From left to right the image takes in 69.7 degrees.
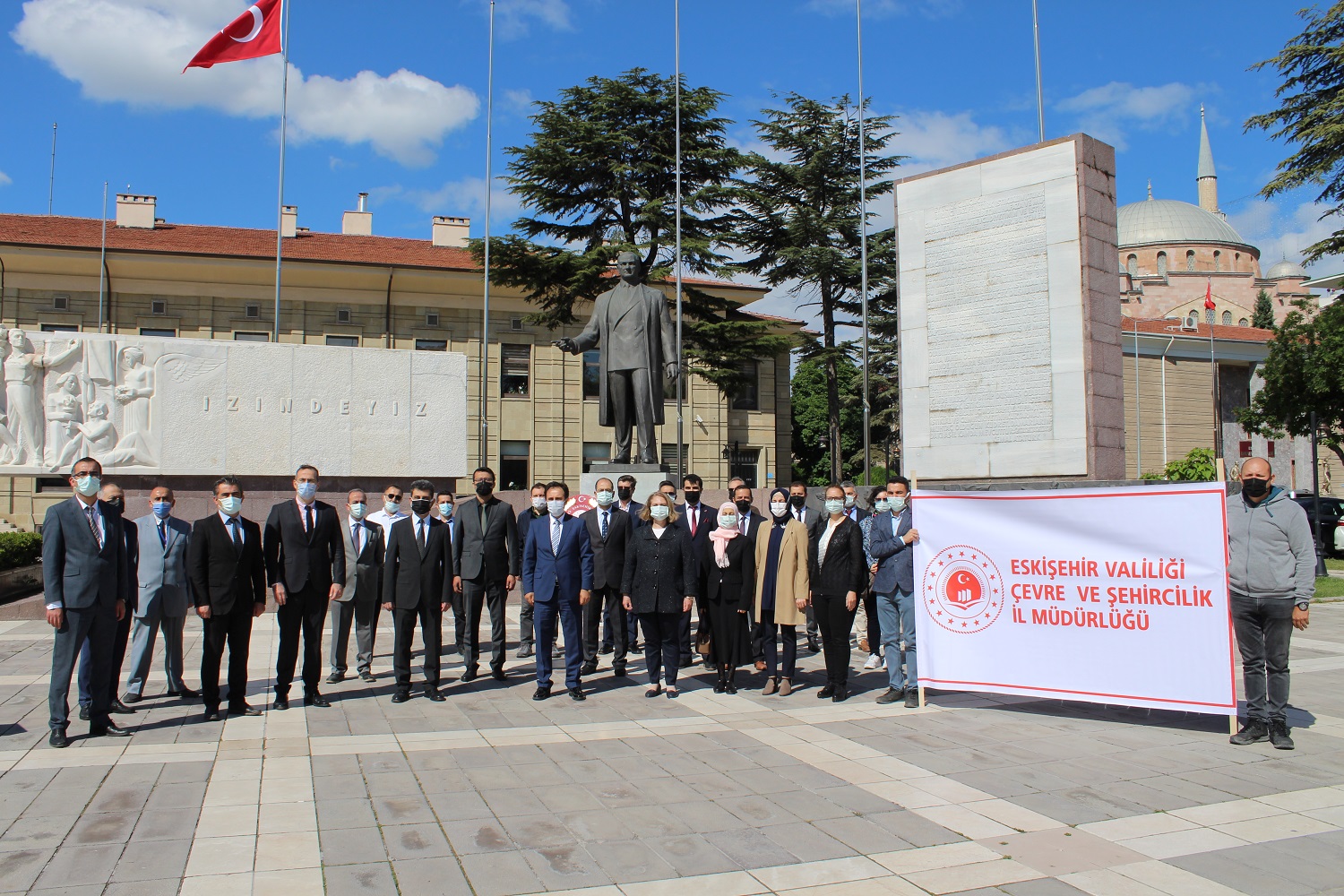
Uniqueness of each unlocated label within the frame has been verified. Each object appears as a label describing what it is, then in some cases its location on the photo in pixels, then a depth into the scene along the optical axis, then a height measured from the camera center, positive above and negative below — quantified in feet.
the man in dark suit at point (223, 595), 23.86 -2.67
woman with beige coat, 27.81 -2.97
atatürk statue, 41.63 +5.94
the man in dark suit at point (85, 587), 21.77 -2.26
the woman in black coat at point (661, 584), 27.09 -2.79
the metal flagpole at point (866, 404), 66.25 +5.50
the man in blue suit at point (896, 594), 26.22 -3.01
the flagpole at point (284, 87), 69.83 +29.11
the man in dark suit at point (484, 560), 29.63 -2.33
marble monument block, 35.76 +6.51
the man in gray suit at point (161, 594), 26.78 -2.99
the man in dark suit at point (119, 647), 22.24 -3.83
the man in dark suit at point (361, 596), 30.19 -3.52
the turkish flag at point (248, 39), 60.34 +28.76
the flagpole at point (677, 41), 61.26 +29.59
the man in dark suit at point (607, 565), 30.07 -2.54
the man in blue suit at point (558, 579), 27.14 -2.69
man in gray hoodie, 21.34 -2.30
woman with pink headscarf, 28.25 -3.11
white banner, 21.97 -2.71
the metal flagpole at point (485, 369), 72.95 +9.11
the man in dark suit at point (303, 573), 25.29 -2.27
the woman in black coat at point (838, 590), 26.89 -2.94
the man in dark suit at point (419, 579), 26.76 -2.60
